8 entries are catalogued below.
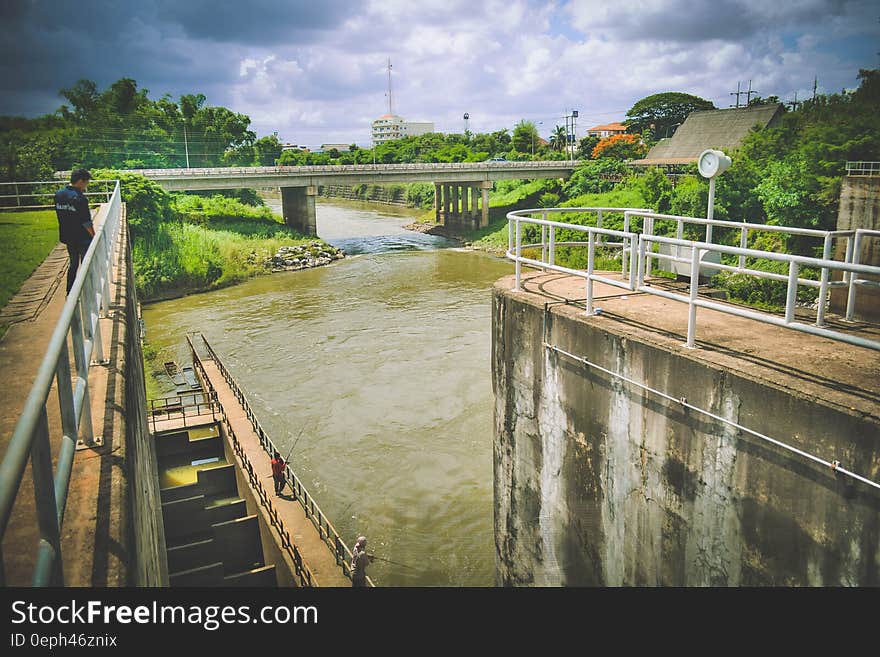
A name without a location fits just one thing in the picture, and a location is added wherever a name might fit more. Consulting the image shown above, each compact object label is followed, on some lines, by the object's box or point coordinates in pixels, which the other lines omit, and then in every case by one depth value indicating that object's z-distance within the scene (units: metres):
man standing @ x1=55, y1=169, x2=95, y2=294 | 8.98
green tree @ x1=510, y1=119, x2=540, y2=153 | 99.31
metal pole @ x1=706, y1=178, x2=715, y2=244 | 7.90
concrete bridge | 49.69
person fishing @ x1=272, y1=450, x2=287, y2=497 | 14.03
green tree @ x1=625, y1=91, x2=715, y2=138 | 88.94
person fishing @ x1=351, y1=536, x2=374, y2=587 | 10.63
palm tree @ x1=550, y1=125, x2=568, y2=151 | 114.00
